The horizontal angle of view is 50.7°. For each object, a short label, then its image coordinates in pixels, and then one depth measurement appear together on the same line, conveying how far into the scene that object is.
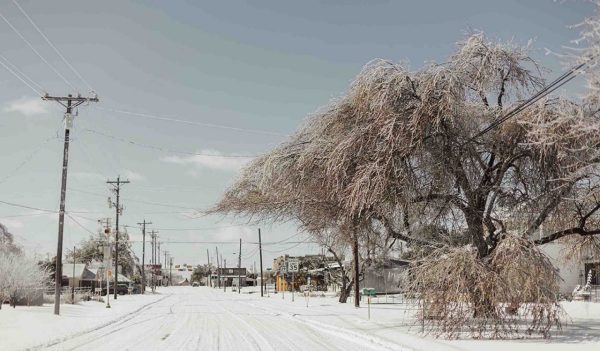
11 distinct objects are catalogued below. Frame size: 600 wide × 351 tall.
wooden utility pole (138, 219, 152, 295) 99.10
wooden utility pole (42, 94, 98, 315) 33.34
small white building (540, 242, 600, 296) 50.28
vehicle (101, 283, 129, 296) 88.27
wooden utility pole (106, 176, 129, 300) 67.19
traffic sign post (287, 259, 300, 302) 51.38
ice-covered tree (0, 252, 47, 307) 38.21
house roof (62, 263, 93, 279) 98.38
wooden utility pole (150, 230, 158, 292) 137.46
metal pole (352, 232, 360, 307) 37.42
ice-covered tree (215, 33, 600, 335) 17.80
